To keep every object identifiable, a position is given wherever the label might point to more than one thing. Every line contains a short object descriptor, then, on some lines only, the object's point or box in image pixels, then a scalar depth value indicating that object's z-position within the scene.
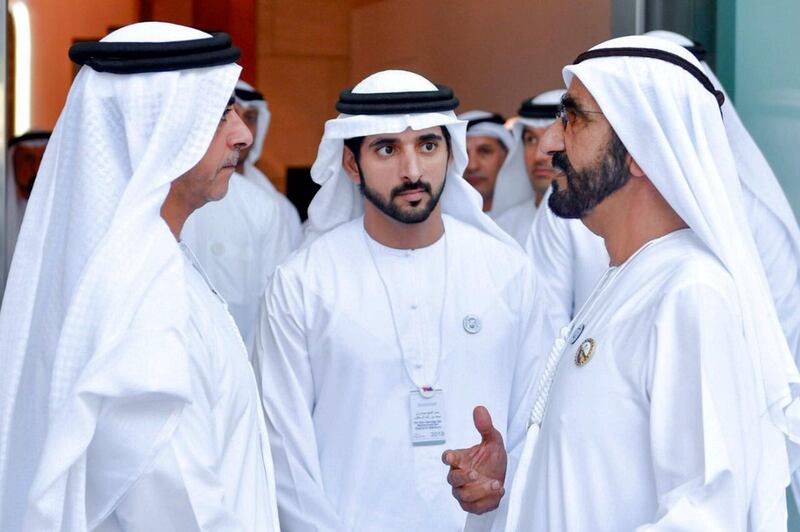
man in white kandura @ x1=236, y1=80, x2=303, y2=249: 6.79
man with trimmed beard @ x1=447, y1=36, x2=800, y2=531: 2.48
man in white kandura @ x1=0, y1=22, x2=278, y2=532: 2.67
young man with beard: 3.94
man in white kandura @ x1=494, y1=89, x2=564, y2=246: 6.76
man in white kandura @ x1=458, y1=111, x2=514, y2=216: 7.88
